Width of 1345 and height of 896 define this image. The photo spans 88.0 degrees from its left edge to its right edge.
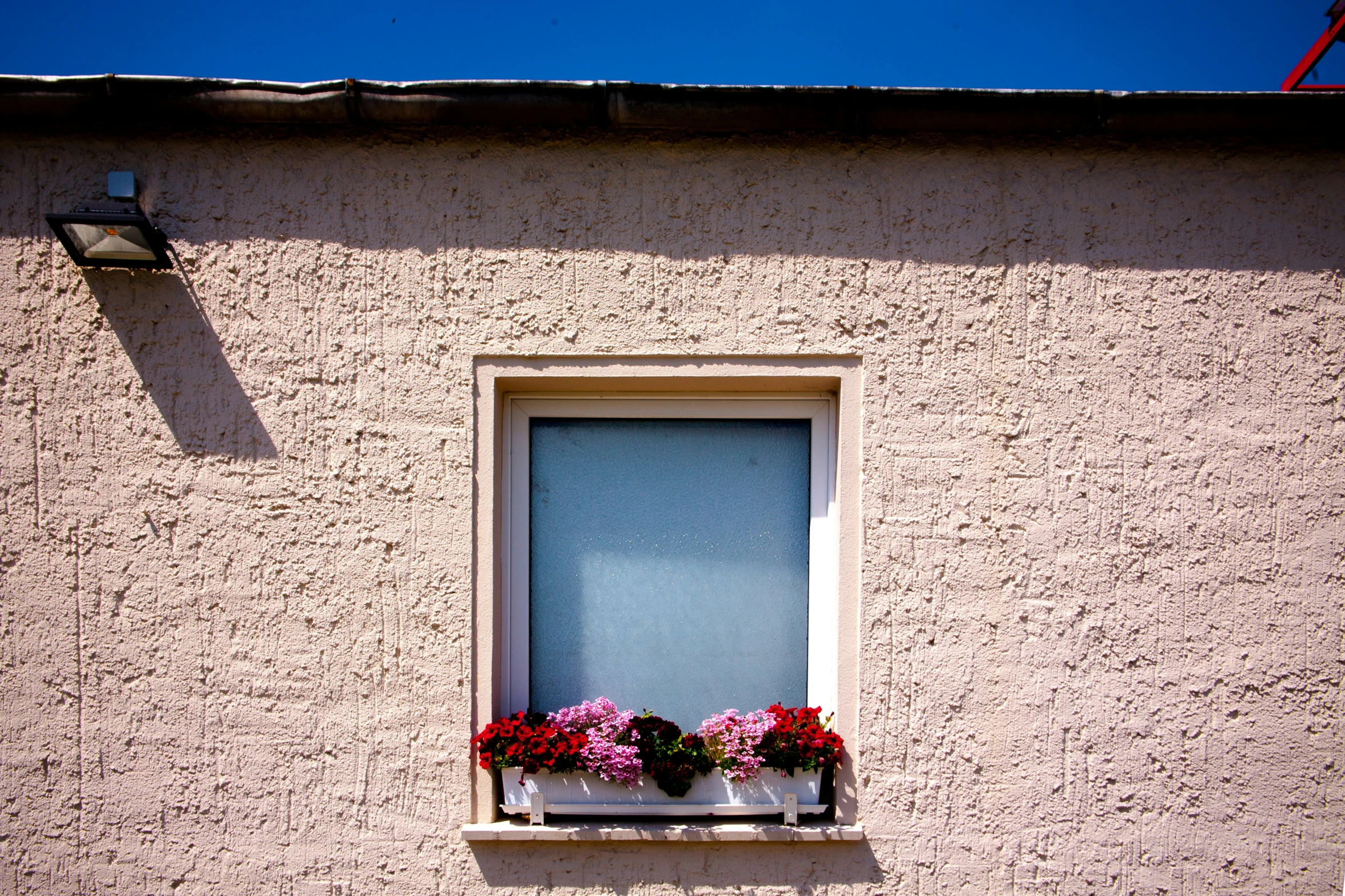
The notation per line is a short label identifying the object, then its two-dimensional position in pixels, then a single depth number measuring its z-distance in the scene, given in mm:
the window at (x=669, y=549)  2561
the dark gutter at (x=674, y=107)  2307
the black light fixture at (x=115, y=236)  2262
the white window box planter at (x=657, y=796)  2342
